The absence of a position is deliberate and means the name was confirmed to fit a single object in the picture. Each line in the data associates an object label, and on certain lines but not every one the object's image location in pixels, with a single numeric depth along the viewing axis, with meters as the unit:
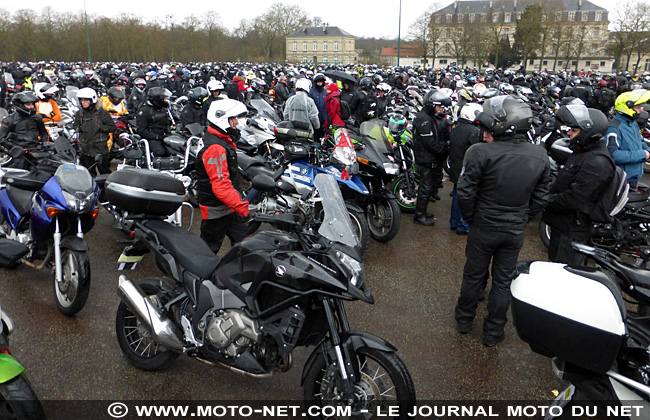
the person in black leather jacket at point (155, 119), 7.20
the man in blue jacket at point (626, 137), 5.21
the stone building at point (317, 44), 91.50
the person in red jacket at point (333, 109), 8.53
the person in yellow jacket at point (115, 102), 9.34
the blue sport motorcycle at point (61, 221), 3.89
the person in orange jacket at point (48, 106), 8.81
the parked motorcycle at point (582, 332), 1.93
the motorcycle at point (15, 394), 2.27
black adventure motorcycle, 2.47
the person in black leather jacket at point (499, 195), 3.45
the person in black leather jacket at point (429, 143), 6.27
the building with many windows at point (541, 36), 50.91
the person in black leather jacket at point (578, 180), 3.85
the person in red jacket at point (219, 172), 4.01
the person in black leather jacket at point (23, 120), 6.62
